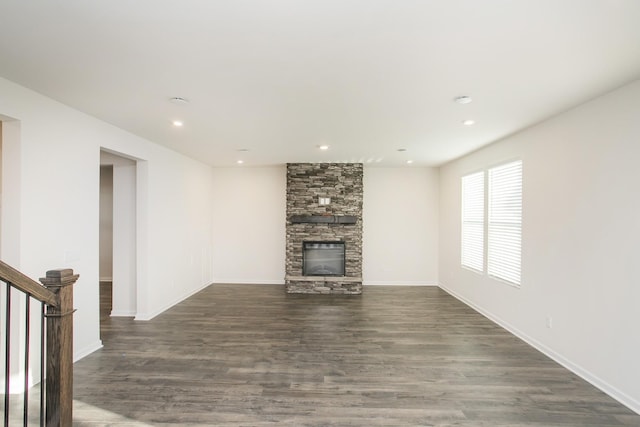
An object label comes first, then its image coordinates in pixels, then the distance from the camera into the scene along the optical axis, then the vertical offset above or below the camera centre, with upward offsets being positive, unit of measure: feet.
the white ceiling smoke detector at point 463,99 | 9.20 +3.39
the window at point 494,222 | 13.61 -0.38
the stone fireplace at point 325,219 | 21.06 -0.36
